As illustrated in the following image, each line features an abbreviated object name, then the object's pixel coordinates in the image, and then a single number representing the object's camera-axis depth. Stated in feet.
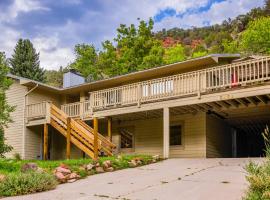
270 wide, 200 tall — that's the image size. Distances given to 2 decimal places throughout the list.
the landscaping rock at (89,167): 28.60
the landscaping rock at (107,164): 29.80
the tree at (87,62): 98.74
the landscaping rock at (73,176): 26.07
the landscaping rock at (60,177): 25.33
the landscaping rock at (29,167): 25.59
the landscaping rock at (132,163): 31.52
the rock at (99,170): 28.97
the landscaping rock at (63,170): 26.24
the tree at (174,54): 106.88
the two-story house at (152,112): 34.61
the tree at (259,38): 90.90
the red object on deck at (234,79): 31.64
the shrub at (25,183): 22.03
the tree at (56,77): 141.02
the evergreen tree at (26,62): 89.62
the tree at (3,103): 32.25
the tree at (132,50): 87.19
